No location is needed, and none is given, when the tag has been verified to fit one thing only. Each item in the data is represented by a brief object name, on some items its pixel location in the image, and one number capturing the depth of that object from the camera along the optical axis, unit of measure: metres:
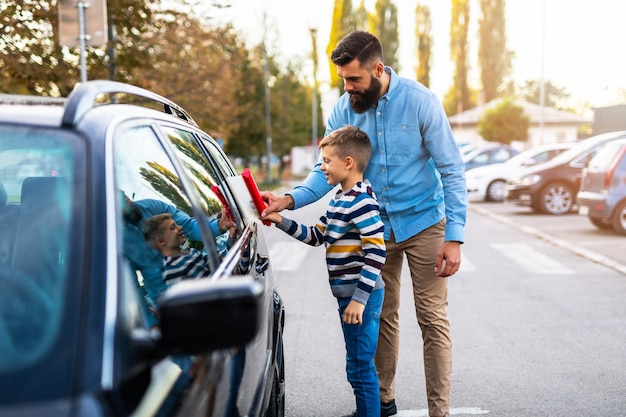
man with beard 4.01
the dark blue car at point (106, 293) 1.58
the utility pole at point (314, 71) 44.75
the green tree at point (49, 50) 9.55
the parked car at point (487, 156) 25.86
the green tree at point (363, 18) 70.56
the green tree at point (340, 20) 69.19
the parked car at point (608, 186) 13.27
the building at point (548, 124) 73.56
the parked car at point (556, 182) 18.20
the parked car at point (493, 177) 23.19
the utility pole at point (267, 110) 40.81
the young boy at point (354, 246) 3.63
